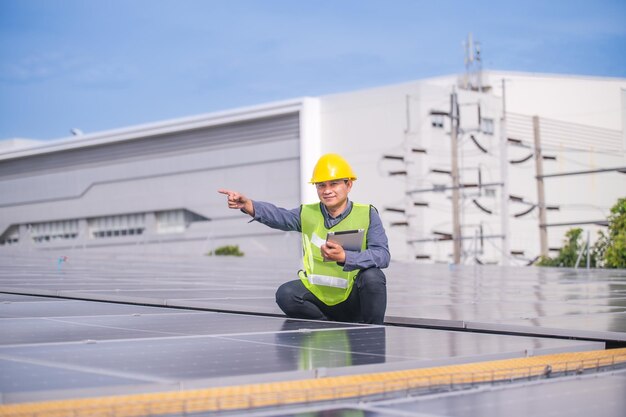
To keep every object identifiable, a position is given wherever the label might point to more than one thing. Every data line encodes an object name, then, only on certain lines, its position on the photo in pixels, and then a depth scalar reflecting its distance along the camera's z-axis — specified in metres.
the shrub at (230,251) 51.00
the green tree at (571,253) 29.16
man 6.46
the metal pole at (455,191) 39.84
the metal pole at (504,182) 37.72
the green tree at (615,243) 26.86
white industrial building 48.84
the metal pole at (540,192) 36.28
